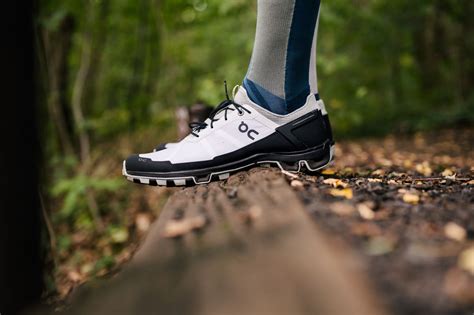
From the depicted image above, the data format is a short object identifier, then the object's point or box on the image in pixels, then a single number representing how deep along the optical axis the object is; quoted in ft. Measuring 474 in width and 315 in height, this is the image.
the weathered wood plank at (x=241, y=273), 1.10
